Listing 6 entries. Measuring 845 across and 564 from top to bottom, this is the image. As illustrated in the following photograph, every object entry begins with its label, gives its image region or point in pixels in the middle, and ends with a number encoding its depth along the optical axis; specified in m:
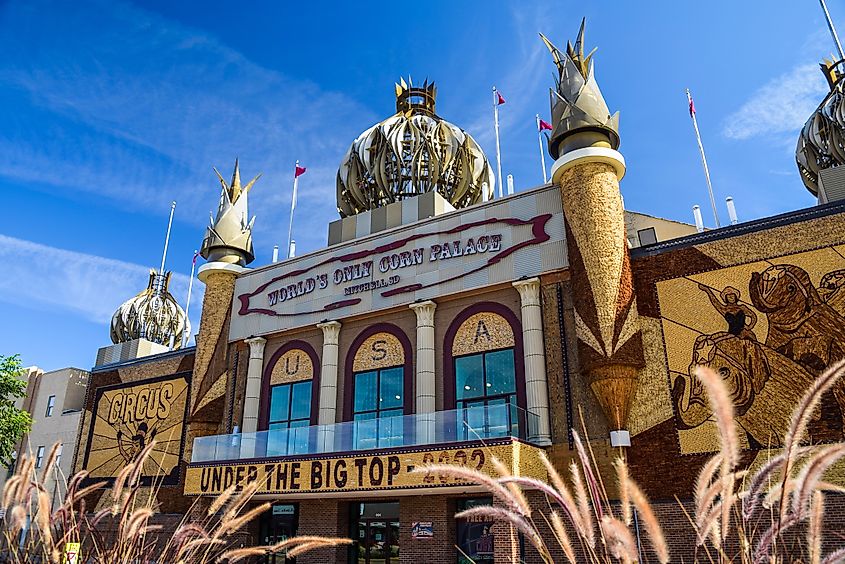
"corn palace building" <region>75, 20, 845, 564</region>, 18.38
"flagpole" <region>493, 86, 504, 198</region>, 30.01
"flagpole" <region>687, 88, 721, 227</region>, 29.64
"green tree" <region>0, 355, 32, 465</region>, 30.54
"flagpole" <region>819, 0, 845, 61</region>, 26.56
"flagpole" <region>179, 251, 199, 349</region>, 45.44
